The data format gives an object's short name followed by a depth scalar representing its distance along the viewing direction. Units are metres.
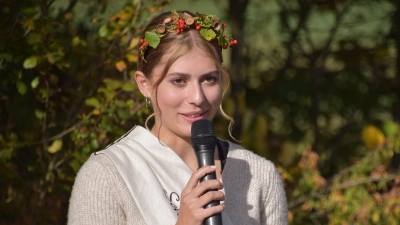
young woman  5.97
